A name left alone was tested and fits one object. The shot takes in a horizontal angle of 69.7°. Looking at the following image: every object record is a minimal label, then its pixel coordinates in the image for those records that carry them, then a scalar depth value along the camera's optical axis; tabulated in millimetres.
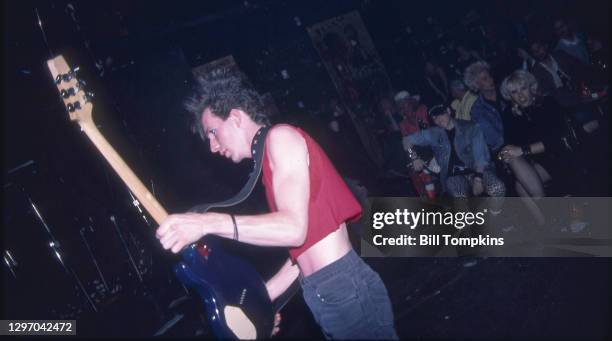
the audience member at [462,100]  5070
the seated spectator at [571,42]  5473
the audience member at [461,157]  4723
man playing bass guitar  1741
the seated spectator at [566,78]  5039
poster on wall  7258
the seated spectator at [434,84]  7715
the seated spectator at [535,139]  4438
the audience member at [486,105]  4758
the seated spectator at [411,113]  5645
